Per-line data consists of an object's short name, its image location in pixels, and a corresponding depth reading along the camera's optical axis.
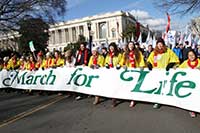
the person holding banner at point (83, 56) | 5.25
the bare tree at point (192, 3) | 7.57
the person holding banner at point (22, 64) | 6.24
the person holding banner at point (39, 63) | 5.94
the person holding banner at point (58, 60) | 5.59
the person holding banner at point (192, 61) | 3.59
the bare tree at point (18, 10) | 12.32
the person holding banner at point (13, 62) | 6.93
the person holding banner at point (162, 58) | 3.78
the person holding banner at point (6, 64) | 6.85
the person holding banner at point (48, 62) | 5.71
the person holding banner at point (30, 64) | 6.11
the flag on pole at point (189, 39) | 8.95
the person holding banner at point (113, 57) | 4.38
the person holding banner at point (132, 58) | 4.17
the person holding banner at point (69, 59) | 5.35
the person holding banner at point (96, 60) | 4.66
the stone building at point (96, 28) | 48.23
